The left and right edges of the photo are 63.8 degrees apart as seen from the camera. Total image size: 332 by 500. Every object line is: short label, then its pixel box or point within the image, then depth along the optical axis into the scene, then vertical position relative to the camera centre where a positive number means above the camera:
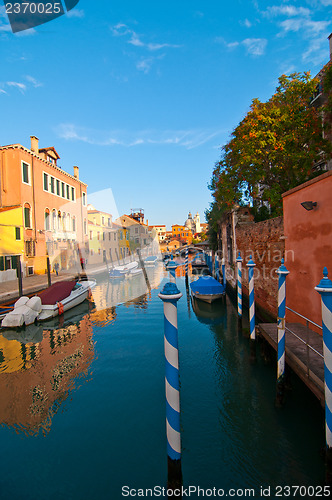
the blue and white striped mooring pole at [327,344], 2.94 -1.17
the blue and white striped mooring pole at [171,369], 2.93 -1.34
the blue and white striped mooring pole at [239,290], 8.98 -1.57
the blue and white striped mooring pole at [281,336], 4.44 -1.55
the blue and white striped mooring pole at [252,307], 6.82 -1.65
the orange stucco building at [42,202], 18.36 +4.07
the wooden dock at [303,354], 3.89 -1.99
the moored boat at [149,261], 35.30 -1.83
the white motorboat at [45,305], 9.47 -2.11
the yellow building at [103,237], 34.16 +1.81
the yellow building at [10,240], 16.55 +0.89
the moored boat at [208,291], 12.42 -2.15
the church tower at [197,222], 106.26 +9.33
